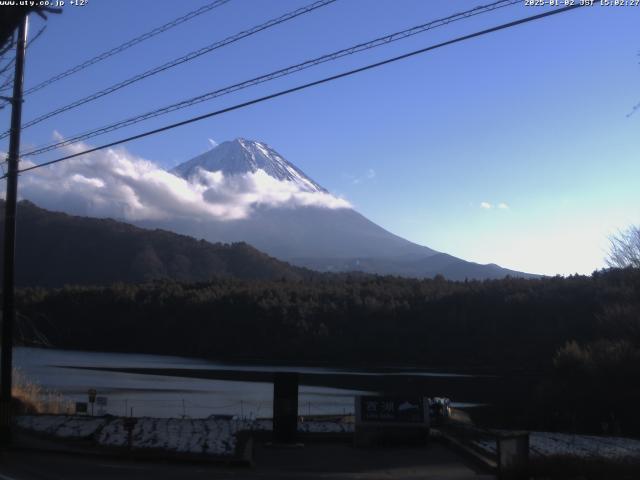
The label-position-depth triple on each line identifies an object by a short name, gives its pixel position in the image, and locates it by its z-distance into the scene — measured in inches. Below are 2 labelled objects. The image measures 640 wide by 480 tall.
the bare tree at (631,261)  1962.7
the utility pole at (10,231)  725.3
